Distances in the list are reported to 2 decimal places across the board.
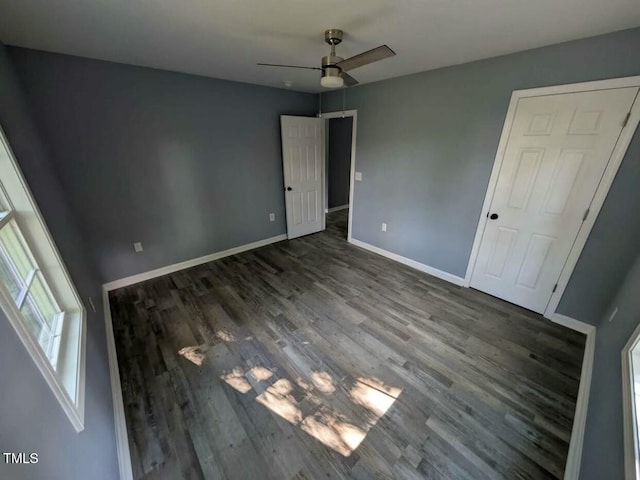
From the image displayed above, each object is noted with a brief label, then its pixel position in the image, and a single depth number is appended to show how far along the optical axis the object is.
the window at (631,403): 0.83
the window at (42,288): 1.01
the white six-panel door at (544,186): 1.96
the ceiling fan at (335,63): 1.66
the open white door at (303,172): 3.88
